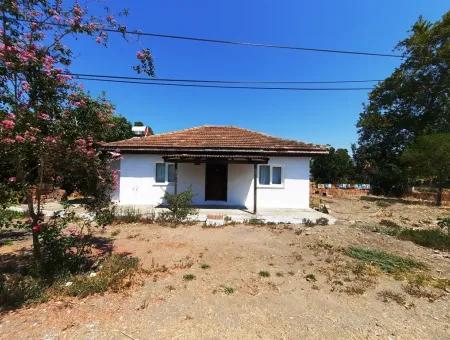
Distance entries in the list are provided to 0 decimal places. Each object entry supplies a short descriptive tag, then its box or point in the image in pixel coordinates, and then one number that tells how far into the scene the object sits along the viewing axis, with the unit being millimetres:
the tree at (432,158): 19750
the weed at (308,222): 10661
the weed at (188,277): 5473
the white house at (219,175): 14914
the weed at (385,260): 6398
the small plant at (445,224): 11098
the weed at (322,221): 10992
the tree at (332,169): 36188
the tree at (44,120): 4539
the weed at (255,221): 10648
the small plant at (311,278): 5605
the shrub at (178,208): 10883
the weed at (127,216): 10461
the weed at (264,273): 5766
